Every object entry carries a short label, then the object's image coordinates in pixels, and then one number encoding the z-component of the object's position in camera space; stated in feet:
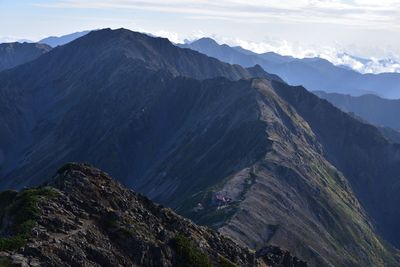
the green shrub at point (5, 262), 191.77
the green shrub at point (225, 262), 288.30
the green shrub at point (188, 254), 267.59
